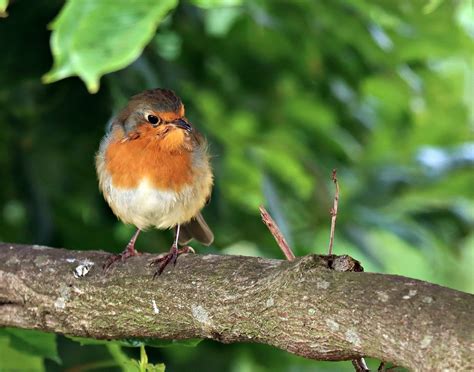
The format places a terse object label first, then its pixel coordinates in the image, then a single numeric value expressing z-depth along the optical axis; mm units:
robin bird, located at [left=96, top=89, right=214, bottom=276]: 7516
